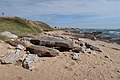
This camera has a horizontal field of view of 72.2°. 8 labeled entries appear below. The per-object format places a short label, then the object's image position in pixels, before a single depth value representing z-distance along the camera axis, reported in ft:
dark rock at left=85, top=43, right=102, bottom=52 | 18.07
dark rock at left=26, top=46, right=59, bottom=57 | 12.94
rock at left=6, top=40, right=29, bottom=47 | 14.92
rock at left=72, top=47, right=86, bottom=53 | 15.20
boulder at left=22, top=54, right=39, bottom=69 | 11.21
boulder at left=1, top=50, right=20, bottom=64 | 11.37
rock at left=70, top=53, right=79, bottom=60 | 13.46
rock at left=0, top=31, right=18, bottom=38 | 18.67
